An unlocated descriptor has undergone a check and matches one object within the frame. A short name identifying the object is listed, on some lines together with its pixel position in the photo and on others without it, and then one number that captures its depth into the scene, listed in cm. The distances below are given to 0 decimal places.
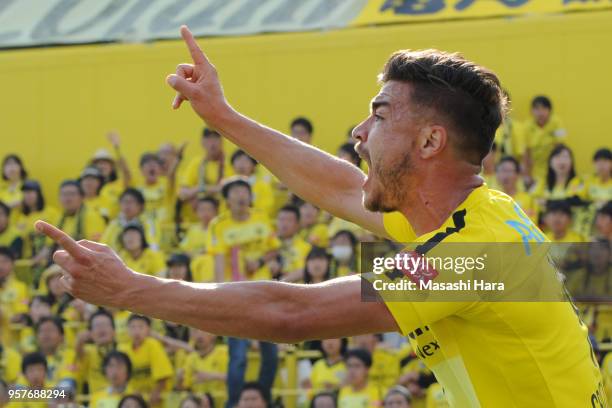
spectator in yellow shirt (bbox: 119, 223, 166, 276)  1138
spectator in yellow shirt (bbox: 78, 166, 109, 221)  1270
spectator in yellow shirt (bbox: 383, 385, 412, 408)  907
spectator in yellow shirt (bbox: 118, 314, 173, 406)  1059
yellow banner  1296
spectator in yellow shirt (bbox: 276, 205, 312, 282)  1077
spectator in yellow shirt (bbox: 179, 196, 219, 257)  1172
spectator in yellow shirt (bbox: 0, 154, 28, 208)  1356
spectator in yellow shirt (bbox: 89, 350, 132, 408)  1047
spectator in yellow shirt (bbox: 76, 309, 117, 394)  1093
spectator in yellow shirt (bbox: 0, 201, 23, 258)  1299
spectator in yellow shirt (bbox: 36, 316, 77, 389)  1112
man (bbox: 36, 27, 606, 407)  328
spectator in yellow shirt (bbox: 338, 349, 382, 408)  958
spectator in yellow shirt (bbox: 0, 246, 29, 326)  1227
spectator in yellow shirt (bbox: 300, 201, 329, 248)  1112
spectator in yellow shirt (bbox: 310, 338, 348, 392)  988
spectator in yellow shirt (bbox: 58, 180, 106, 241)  1250
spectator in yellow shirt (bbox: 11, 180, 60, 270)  1292
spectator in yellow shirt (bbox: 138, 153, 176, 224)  1259
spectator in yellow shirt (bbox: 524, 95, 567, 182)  1155
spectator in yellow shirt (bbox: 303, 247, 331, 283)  1020
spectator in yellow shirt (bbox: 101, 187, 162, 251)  1202
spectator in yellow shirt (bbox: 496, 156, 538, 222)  1055
